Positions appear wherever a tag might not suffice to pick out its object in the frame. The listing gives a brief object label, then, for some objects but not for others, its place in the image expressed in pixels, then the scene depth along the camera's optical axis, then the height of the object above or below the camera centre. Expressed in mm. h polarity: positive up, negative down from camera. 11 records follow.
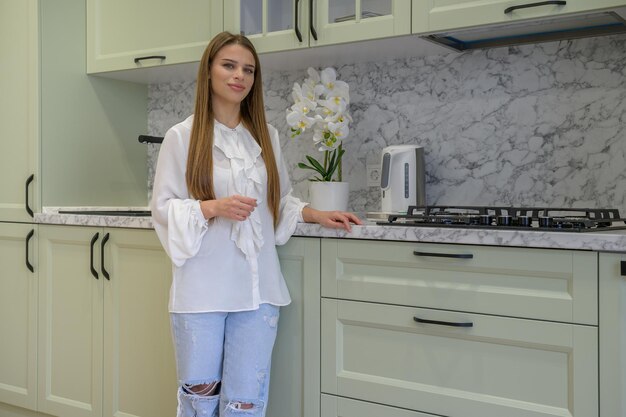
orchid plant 2332 +334
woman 1971 -91
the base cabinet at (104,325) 2449 -422
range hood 2082 +572
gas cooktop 1759 -27
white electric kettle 2344 +104
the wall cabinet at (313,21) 2240 +636
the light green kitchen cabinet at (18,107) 2828 +420
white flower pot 2367 +50
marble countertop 1642 -67
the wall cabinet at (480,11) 1937 +572
